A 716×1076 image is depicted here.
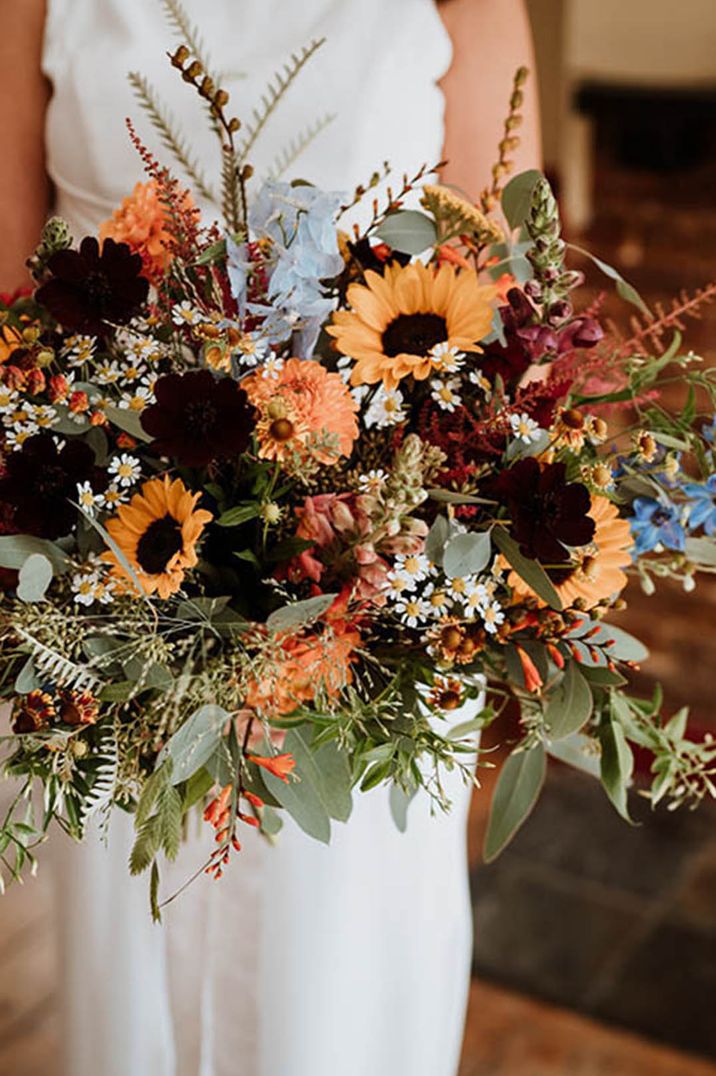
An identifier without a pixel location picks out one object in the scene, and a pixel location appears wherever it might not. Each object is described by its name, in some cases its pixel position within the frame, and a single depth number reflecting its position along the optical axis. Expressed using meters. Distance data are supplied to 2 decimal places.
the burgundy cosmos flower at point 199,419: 1.23
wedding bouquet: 1.25
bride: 1.73
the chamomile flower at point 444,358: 1.27
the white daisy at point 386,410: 1.29
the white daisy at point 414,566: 1.26
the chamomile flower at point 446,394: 1.29
